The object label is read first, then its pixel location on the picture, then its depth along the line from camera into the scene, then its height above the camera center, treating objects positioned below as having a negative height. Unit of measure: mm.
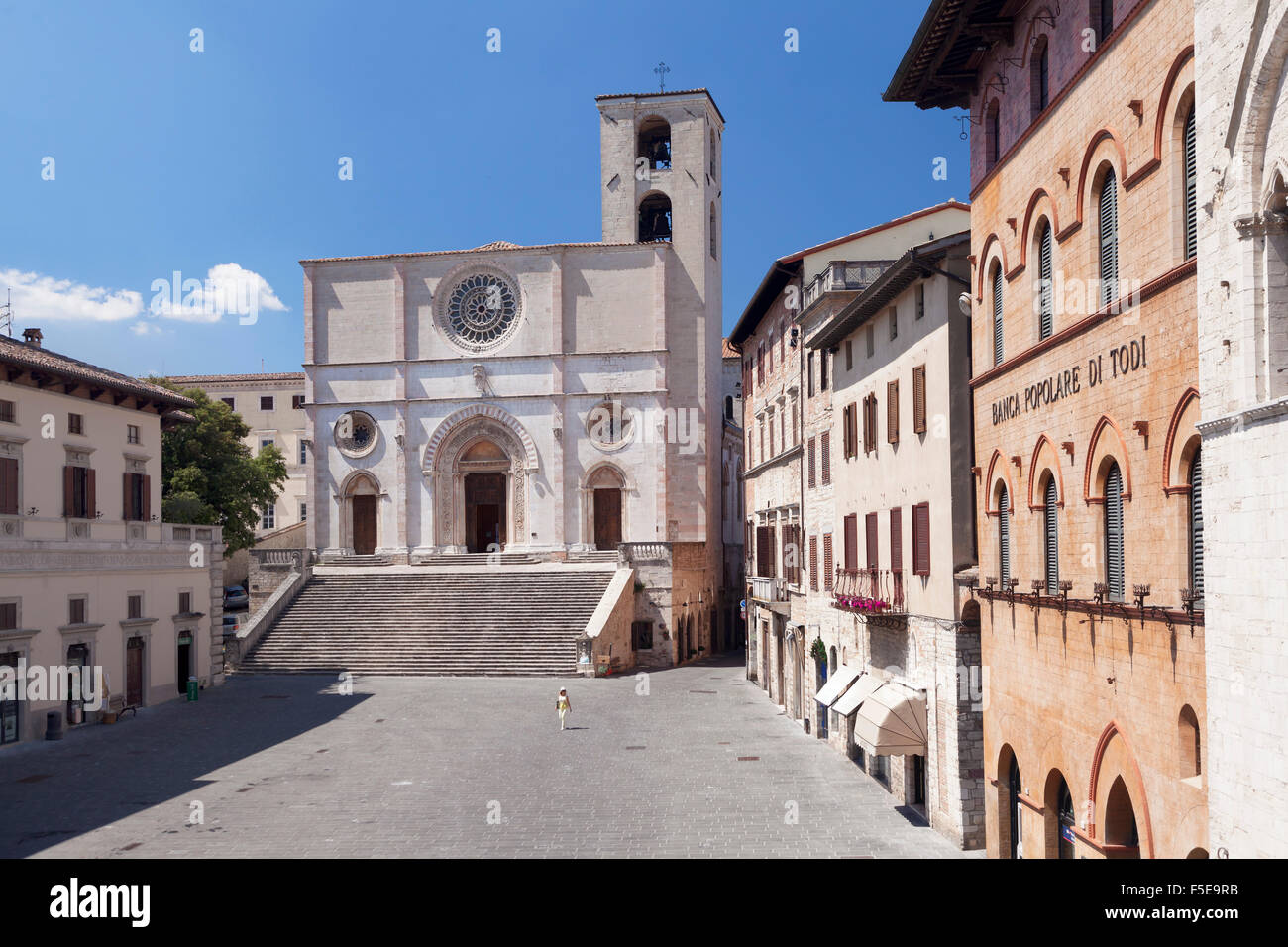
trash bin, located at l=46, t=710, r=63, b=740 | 29797 -5148
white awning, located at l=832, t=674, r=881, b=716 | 23891 -3779
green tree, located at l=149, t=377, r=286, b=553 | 51438 +2046
